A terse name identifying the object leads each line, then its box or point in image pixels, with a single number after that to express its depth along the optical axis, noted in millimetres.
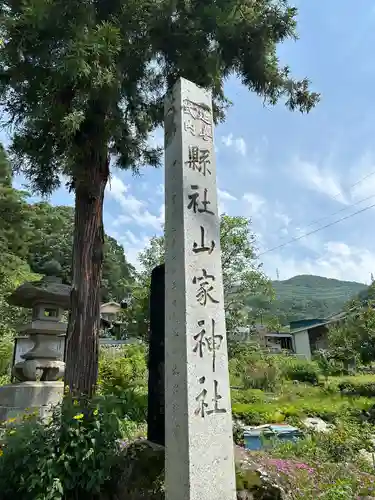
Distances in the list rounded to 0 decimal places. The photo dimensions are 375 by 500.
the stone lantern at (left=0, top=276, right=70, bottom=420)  6273
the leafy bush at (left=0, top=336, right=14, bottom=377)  13062
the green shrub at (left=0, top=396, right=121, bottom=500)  3045
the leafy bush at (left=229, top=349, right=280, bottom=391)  14445
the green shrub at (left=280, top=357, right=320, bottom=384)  18516
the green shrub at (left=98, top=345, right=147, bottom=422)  7909
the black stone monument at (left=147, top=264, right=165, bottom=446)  3676
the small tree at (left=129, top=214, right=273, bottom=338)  13062
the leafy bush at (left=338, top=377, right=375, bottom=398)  15489
